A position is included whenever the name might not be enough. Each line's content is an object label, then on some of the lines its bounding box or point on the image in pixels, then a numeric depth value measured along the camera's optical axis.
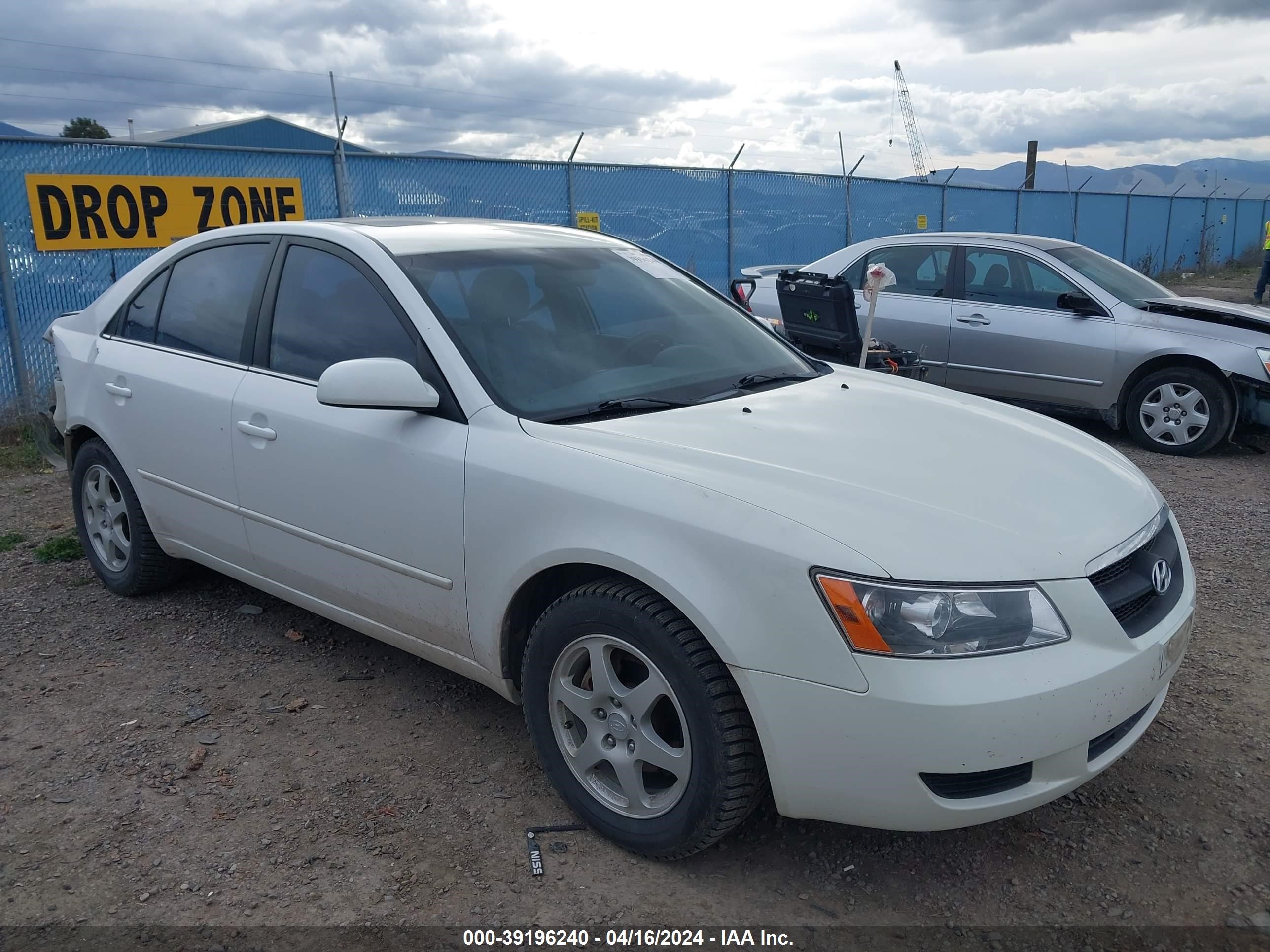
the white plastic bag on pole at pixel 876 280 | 6.37
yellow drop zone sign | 8.05
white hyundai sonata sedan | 2.26
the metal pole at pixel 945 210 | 18.47
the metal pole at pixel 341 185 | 9.73
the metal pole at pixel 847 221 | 16.05
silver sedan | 7.19
